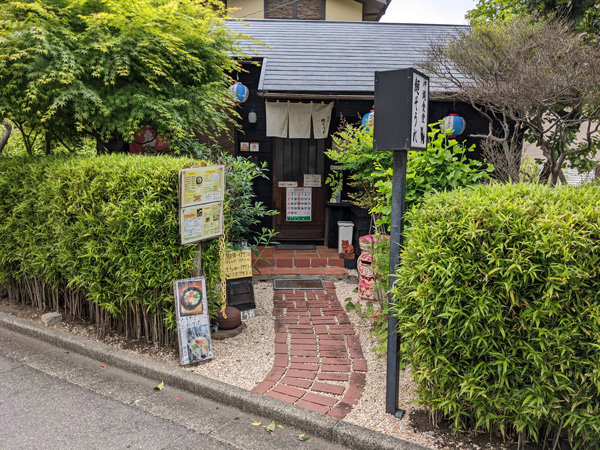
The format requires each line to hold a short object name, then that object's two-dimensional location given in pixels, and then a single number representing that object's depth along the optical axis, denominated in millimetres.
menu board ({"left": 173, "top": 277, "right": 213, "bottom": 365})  3967
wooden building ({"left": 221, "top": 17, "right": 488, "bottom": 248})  7555
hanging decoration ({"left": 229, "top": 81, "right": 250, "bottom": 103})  7727
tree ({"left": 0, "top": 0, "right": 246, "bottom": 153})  4605
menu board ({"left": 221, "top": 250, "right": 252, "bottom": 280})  5125
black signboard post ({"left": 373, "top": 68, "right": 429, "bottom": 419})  2951
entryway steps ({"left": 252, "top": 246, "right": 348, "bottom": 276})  6773
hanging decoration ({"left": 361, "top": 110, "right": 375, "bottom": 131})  6338
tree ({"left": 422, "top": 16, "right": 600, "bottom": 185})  4840
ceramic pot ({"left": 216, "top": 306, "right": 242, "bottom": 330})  4652
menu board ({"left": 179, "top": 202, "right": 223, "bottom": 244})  3918
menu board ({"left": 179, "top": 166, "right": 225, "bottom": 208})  3881
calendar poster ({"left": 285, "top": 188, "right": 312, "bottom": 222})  8633
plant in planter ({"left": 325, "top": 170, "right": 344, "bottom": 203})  7586
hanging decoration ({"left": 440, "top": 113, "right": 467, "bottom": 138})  7531
